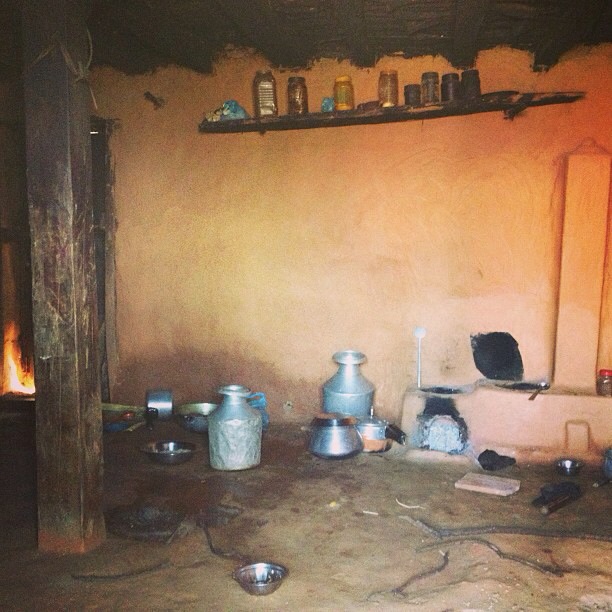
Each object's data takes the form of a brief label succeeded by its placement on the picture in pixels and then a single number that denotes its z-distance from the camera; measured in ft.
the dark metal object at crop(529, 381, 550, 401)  16.60
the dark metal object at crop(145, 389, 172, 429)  20.02
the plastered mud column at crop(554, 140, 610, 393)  16.93
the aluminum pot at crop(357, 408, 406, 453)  17.25
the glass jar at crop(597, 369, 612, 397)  16.78
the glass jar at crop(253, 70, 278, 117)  18.98
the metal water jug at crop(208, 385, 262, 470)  15.20
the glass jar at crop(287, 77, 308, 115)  18.80
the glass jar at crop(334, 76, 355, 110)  18.43
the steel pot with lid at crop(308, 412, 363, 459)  16.55
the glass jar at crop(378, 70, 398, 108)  18.21
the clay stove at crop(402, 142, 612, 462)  16.49
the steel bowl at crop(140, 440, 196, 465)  15.98
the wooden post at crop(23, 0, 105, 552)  10.48
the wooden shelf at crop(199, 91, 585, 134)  17.12
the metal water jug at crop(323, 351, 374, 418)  18.16
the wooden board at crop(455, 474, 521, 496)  14.44
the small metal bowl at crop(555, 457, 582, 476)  15.76
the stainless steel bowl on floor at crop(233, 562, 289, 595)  10.14
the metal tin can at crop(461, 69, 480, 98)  17.47
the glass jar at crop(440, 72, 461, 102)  17.56
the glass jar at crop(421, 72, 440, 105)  17.84
